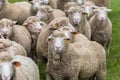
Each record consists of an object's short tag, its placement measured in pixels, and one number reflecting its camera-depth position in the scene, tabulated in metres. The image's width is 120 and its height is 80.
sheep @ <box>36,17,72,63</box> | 8.58
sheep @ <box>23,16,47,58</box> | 9.31
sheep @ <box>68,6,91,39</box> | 9.45
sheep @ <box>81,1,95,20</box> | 11.36
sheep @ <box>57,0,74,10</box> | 12.63
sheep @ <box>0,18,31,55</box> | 8.63
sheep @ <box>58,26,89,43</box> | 7.97
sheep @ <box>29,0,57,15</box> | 11.33
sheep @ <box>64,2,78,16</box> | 11.17
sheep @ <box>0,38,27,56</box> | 7.34
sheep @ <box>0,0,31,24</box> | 11.18
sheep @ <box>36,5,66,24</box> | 10.13
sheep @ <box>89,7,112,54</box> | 10.77
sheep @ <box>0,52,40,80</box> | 6.04
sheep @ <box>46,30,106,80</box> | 7.19
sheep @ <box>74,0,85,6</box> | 12.23
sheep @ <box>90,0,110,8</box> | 14.39
